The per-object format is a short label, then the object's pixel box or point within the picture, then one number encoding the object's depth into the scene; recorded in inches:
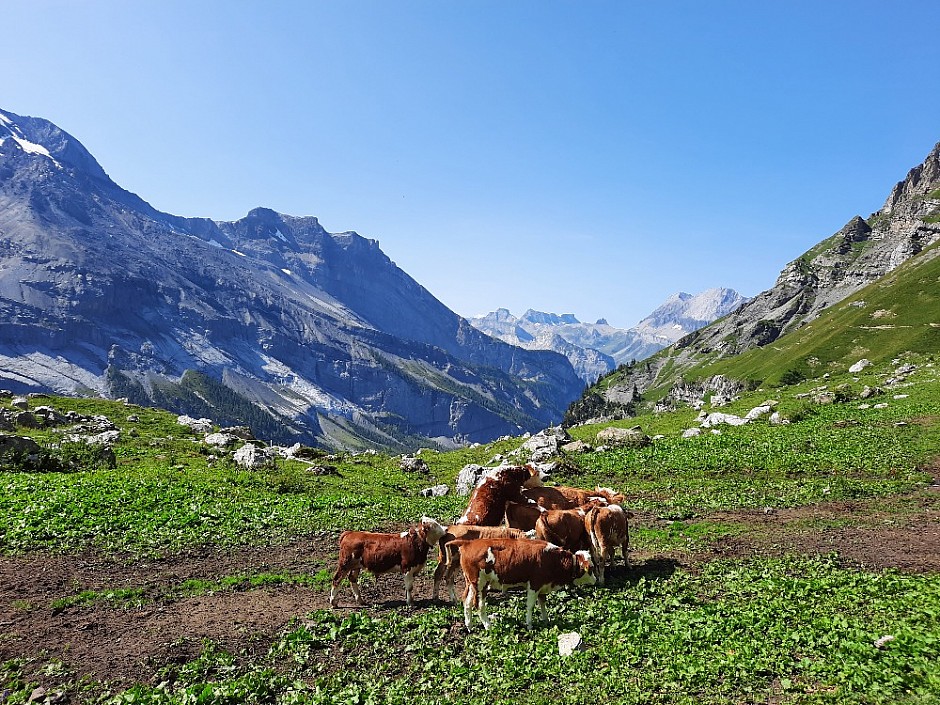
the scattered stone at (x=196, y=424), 2162.6
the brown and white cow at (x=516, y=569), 541.0
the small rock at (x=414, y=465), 1723.7
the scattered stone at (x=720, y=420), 1673.2
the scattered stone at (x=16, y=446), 1244.5
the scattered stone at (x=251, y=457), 1475.8
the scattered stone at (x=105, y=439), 1487.9
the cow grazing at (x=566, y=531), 671.8
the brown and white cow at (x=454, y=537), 622.2
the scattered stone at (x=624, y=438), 1572.3
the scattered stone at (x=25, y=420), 1766.7
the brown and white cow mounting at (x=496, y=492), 775.7
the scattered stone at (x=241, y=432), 1994.3
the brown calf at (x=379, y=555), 619.2
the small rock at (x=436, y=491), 1323.0
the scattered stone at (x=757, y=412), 1706.4
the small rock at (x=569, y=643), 466.6
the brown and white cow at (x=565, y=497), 797.2
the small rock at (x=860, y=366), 2657.5
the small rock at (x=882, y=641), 403.2
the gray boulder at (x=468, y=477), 1285.7
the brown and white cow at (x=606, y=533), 642.2
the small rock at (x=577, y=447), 1614.9
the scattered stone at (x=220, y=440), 1782.7
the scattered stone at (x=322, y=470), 1518.2
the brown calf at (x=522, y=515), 732.7
